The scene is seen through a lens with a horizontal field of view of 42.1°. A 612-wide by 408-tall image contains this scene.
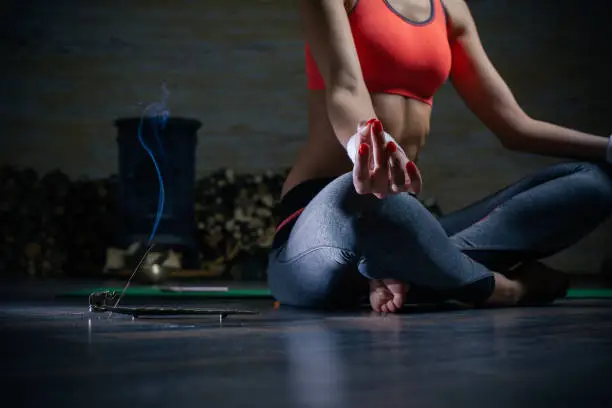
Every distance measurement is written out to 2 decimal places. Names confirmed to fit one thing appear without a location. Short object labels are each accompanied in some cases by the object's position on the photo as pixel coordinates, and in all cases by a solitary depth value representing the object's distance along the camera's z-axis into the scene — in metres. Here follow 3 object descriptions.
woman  1.43
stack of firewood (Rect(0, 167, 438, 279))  4.05
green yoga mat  2.20
